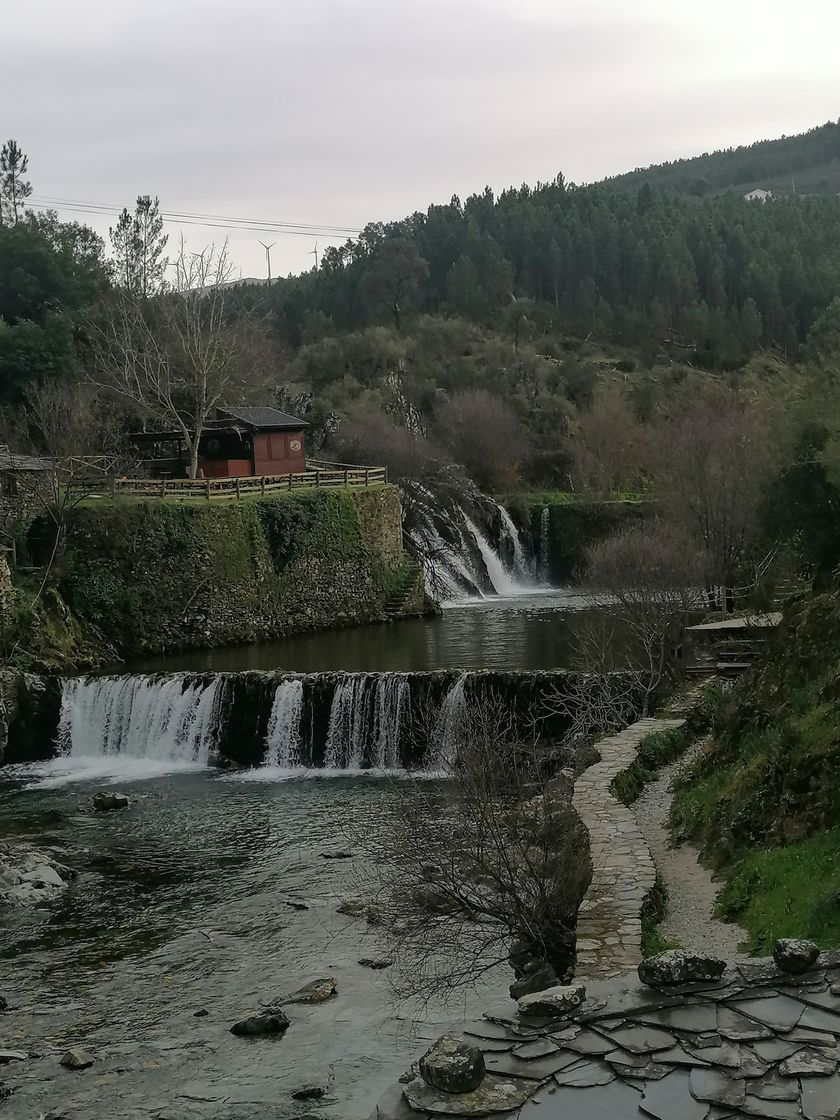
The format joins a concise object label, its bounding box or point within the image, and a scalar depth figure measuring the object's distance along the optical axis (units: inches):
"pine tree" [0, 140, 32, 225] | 2305.6
